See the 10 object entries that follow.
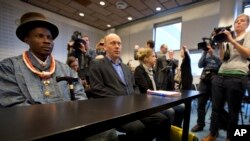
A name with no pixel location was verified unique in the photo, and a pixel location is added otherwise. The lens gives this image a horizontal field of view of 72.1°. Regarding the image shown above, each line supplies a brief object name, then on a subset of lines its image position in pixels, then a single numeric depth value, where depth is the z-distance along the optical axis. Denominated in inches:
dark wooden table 14.2
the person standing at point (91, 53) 107.1
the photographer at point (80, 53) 96.0
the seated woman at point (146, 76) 72.1
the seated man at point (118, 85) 46.5
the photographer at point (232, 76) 67.7
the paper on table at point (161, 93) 44.7
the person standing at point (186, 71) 87.0
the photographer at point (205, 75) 95.7
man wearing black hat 36.3
